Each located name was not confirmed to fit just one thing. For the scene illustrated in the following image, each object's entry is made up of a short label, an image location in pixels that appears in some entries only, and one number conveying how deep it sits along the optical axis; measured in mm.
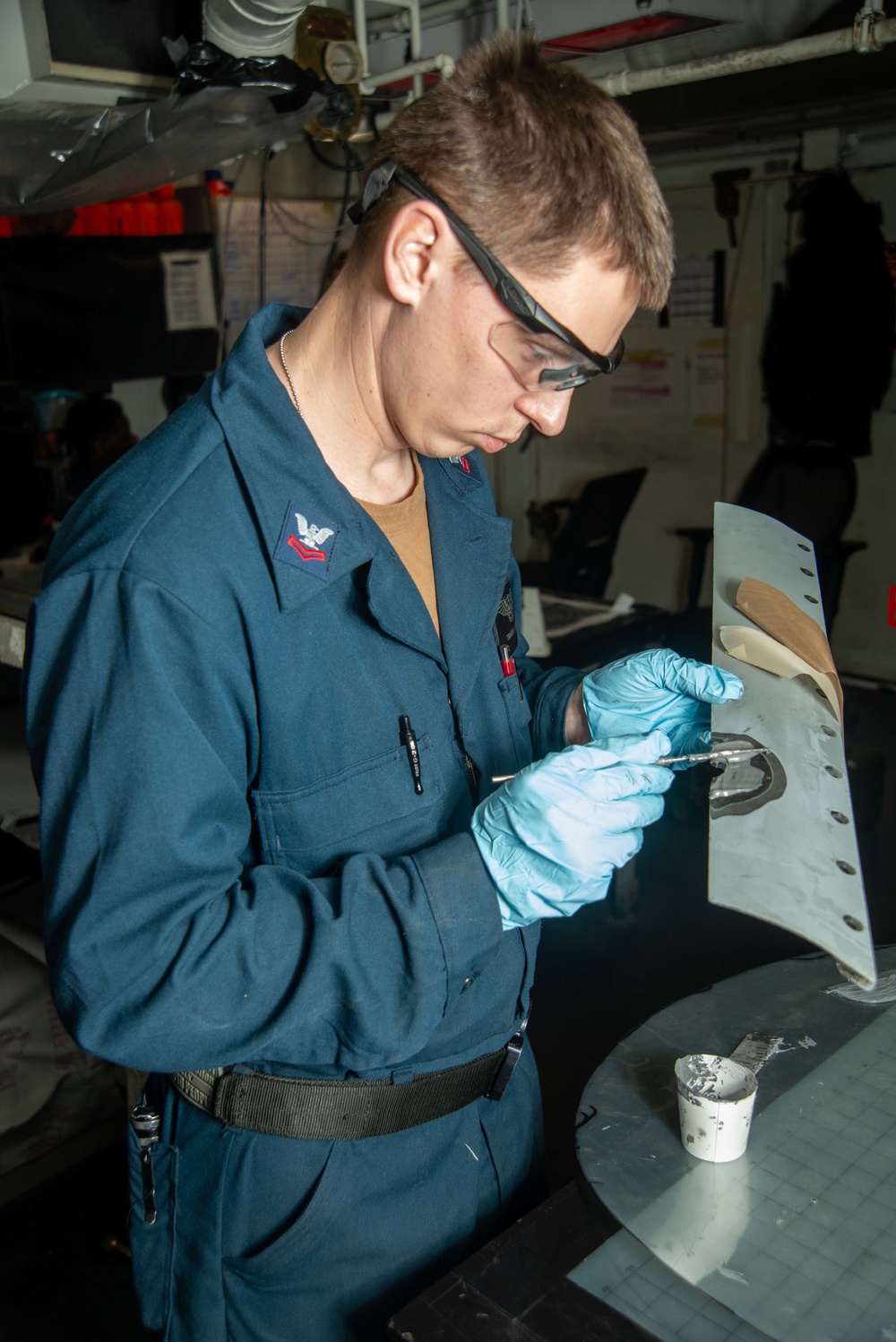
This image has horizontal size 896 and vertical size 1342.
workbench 840
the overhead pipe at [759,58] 1825
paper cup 983
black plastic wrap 2100
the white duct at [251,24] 2020
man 792
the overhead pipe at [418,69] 2215
